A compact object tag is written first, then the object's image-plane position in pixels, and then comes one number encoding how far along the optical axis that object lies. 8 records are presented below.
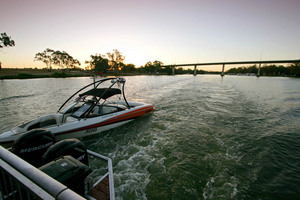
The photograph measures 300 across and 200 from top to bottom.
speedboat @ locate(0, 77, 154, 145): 5.35
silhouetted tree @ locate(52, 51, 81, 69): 97.55
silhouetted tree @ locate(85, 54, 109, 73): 101.69
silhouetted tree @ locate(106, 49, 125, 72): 109.06
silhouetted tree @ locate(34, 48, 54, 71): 92.60
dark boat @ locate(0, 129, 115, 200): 1.09
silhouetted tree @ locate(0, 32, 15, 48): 43.69
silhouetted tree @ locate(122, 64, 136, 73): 117.67
